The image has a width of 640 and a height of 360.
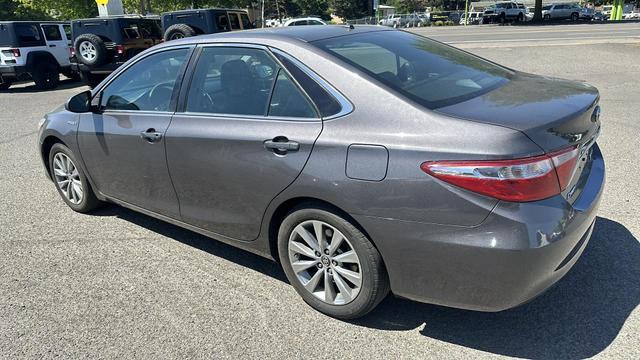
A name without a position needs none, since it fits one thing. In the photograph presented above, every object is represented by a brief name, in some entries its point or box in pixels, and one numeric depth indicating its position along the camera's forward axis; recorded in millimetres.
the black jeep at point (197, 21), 14913
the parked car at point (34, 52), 13578
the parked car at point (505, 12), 42094
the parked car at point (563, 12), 44241
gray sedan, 2270
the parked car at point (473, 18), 49581
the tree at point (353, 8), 98250
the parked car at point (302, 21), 23927
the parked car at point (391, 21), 49925
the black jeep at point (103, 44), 13227
